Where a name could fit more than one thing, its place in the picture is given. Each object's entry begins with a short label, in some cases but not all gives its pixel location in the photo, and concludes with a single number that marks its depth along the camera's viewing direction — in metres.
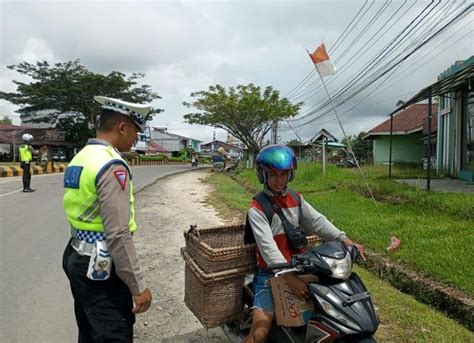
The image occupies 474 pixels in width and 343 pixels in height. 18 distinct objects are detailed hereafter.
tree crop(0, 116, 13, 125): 71.16
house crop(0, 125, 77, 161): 41.59
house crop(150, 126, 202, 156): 81.31
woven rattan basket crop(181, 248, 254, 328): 2.60
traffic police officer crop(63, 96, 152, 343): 1.91
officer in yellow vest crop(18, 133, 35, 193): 12.63
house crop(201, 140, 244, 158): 90.12
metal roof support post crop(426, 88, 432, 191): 9.21
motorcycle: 1.97
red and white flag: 6.97
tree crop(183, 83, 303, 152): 31.75
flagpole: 6.97
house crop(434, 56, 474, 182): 12.60
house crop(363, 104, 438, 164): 27.66
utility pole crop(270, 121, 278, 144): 33.26
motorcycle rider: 2.44
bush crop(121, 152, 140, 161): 43.38
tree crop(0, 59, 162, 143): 37.81
